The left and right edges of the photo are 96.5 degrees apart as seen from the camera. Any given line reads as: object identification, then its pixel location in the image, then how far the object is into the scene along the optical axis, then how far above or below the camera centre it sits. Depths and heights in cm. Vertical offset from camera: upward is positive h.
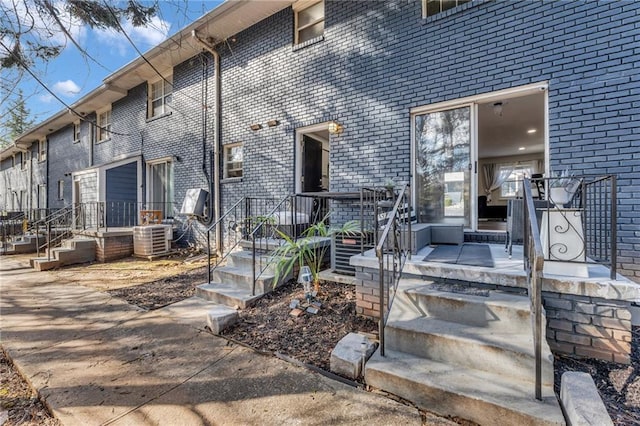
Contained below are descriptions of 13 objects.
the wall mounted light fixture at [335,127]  525 +151
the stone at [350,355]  221 -117
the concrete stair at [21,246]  859 -104
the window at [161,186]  869 +77
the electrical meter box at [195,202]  697 +21
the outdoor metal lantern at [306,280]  349 -86
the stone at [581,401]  143 -104
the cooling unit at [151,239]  720 -74
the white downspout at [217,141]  705 +172
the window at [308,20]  575 +391
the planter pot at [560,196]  259 +11
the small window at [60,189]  1288 +101
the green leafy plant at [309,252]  386 -64
